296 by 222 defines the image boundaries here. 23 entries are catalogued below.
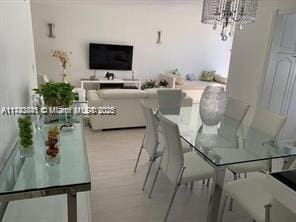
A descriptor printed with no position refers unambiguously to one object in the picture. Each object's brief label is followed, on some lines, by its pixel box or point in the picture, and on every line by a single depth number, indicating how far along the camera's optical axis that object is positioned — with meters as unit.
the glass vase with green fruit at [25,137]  1.51
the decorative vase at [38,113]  1.95
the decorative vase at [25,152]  1.53
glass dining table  1.83
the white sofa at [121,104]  3.85
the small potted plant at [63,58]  6.09
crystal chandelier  2.54
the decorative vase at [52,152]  1.46
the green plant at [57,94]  2.04
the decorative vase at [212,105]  2.59
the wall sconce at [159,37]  7.20
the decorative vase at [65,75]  6.08
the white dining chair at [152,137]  2.35
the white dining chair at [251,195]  1.57
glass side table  1.21
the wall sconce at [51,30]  6.31
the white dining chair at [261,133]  2.21
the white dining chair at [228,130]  2.19
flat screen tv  6.72
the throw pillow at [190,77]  7.73
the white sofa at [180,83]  6.81
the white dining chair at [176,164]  1.88
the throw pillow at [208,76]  7.75
